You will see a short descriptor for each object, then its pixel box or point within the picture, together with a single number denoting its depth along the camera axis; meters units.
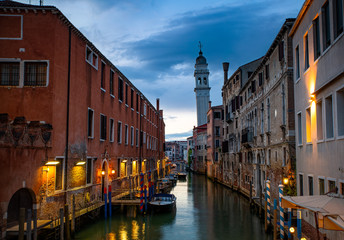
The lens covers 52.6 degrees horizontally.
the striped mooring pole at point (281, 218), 12.71
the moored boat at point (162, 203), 20.42
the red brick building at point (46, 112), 11.35
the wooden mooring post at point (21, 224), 9.34
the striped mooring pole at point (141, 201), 18.97
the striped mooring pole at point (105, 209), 17.27
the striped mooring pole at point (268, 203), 15.46
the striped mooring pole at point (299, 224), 10.84
